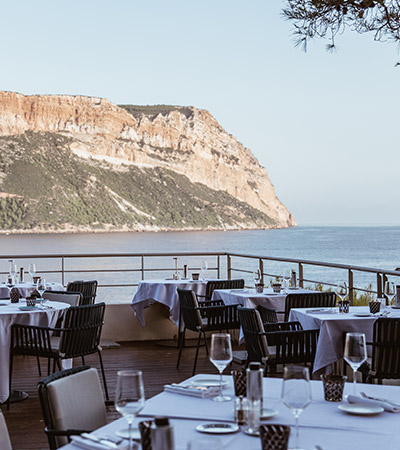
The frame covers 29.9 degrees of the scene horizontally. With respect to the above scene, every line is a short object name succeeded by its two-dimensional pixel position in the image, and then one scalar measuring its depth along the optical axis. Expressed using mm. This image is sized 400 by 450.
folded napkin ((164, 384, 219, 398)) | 2741
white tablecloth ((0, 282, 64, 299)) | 8117
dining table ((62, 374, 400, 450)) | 2197
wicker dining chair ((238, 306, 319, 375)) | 5266
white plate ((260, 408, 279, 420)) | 2455
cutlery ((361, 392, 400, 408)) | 2629
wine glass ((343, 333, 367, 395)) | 2643
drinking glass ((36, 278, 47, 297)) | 7070
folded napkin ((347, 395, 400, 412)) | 2547
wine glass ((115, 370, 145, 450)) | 2064
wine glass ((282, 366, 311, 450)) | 2076
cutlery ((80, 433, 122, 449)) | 2194
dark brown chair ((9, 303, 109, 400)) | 5648
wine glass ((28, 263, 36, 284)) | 7765
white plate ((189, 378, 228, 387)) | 2920
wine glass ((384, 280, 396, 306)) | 5727
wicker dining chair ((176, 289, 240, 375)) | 7098
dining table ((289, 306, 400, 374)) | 5270
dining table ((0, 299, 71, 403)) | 5867
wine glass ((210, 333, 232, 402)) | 2539
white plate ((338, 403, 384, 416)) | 2502
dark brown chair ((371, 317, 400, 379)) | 4746
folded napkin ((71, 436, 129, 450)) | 2172
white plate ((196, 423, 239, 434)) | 2289
